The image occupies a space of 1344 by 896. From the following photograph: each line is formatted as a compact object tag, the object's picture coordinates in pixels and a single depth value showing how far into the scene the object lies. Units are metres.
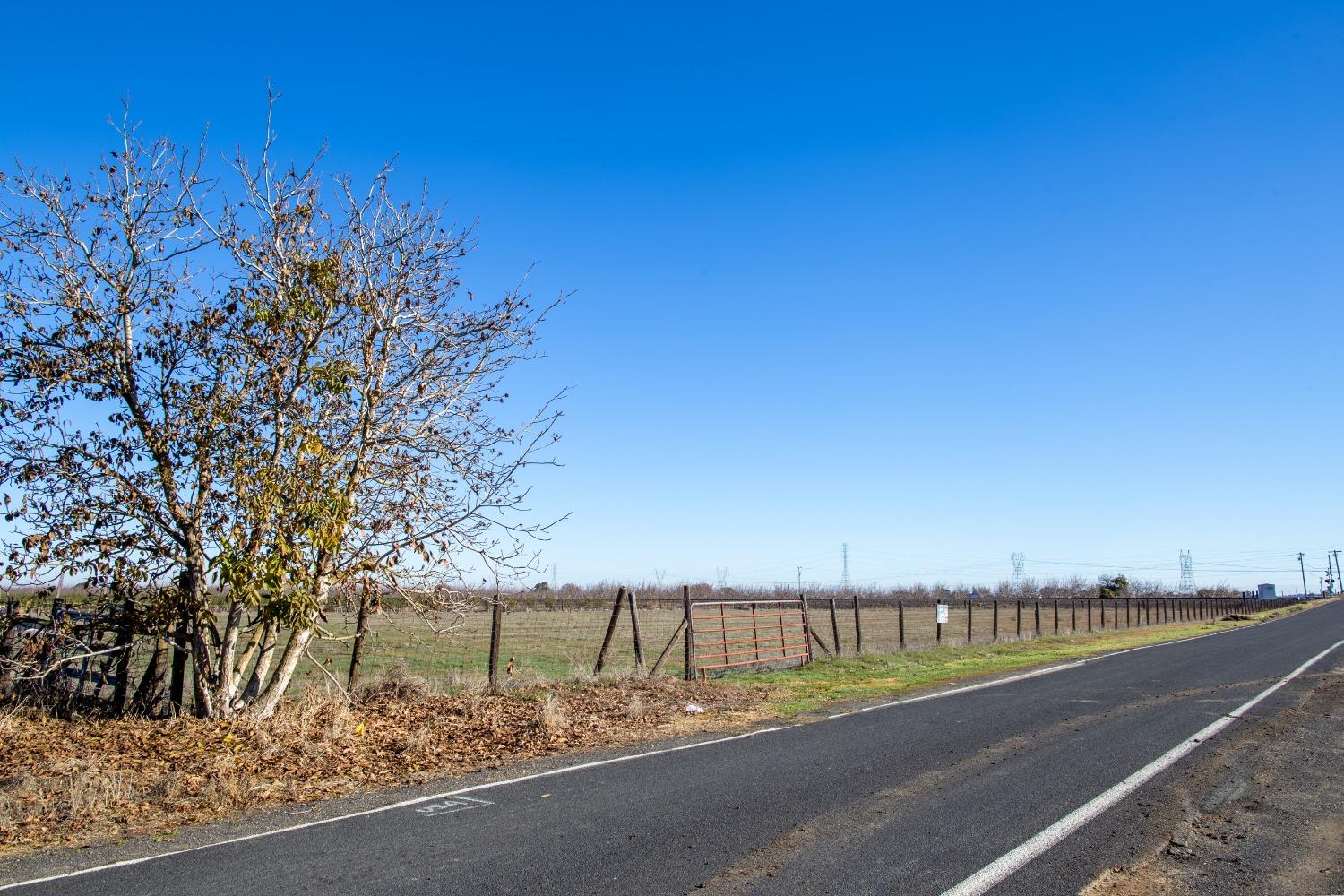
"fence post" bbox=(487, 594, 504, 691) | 14.27
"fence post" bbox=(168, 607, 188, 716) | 10.71
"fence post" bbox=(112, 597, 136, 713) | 10.14
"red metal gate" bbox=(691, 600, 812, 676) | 18.61
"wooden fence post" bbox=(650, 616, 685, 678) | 16.97
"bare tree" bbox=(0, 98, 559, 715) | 9.74
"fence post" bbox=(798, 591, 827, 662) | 21.83
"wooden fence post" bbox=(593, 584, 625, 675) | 16.34
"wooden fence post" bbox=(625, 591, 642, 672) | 16.89
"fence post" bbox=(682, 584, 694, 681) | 17.69
